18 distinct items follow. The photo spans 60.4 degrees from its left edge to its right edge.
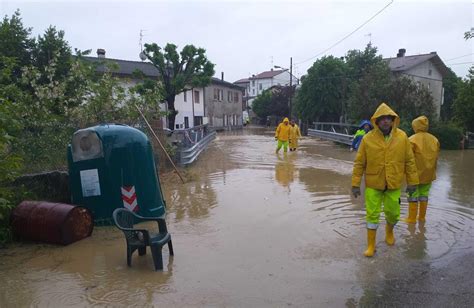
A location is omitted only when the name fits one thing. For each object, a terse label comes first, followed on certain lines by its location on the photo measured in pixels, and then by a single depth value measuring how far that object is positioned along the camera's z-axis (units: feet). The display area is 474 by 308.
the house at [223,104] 145.07
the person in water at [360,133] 32.29
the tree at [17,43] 57.98
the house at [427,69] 116.57
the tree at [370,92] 68.13
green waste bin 21.06
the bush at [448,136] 63.72
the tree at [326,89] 111.55
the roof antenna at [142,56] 93.35
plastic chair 15.61
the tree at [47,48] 61.36
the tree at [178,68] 88.63
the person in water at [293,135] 58.96
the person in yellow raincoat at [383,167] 16.83
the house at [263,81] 294.25
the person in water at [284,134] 55.67
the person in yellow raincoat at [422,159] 20.70
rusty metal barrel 18.49
